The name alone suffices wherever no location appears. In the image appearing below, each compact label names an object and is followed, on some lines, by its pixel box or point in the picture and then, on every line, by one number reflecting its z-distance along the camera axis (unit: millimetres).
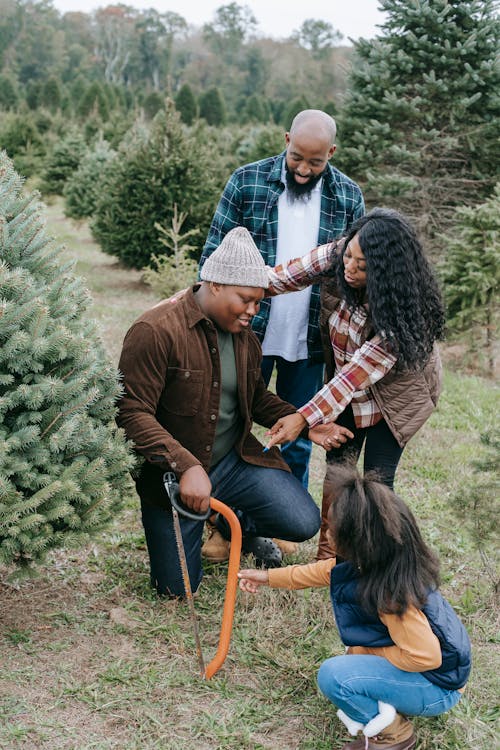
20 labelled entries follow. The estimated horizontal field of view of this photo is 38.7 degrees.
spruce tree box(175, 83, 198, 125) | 32406
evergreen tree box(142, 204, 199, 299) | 8453
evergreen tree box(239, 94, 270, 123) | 33656
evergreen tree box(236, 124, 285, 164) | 13227
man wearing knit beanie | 2967
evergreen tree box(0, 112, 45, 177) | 19767
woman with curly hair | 2941
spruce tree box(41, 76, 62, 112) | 34375
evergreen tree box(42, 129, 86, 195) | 17359
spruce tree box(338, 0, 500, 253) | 7695
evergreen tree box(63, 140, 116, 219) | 13562
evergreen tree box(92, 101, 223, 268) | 10086
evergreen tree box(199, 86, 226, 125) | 33594
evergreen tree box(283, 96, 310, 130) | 23734
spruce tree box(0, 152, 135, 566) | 2498
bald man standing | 3746
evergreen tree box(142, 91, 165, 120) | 34500
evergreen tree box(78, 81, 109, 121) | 29578
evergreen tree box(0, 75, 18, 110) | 33625
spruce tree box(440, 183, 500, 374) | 6930
